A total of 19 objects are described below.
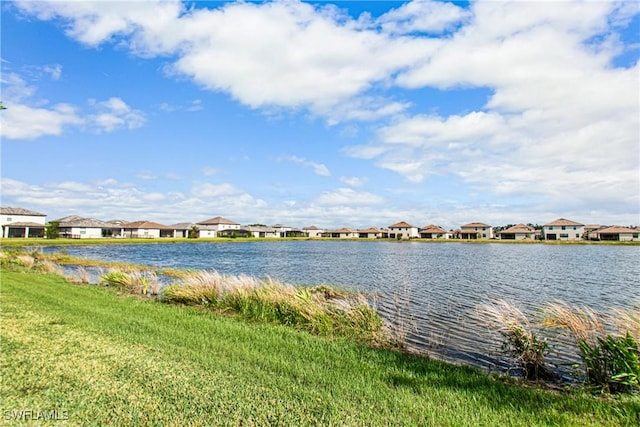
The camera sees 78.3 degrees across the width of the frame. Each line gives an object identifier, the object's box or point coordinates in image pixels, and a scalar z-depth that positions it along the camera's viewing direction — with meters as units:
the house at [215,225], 120.06
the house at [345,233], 145.38
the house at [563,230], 100.00
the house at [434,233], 121.19
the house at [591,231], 100.00
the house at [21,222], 76.31
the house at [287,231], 145.62
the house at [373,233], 138.88
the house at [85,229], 83.38
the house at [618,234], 94.50
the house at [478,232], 117.81
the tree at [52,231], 73.44
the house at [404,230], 127.00
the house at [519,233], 107.25
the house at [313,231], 155.11
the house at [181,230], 112.01
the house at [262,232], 131.30
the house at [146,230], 101.75
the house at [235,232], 124.09
